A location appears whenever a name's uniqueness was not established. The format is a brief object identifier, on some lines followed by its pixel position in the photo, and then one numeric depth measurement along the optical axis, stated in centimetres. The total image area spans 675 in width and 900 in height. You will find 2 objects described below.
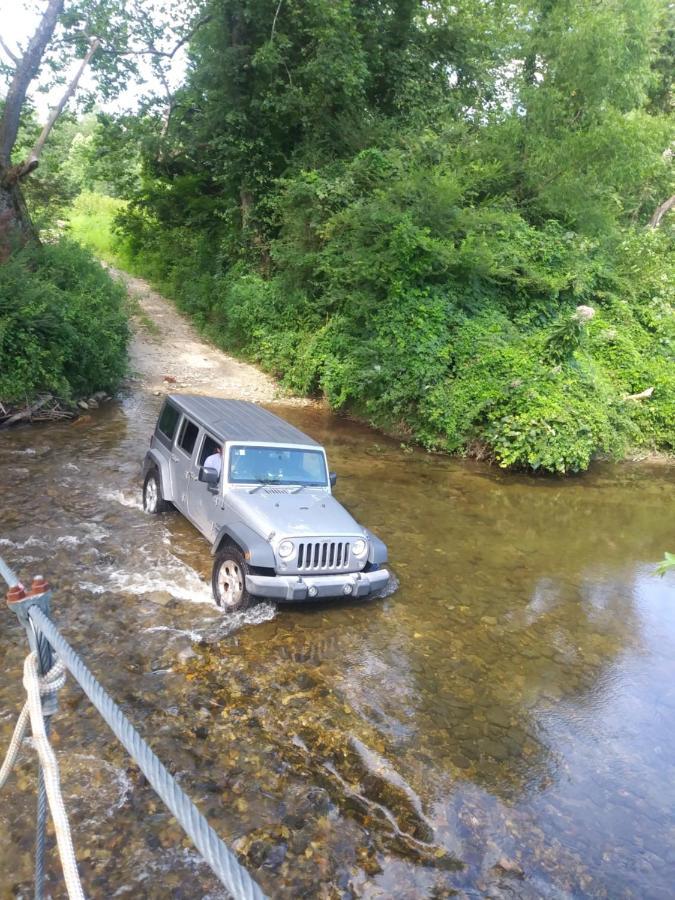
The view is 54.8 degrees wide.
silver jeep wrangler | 699
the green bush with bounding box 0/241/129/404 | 1290
